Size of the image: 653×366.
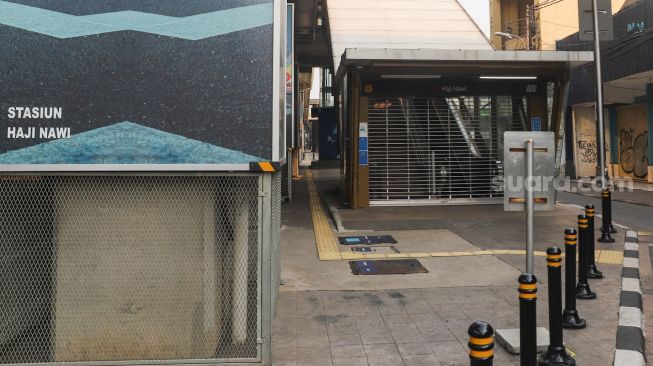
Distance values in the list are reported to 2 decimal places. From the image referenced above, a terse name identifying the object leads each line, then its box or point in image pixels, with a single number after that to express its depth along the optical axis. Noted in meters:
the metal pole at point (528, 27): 31.80
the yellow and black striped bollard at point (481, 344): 2.40
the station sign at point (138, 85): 3.48
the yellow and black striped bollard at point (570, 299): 4.61
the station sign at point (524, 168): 4.03
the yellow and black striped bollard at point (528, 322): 3.28
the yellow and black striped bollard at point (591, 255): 6.36
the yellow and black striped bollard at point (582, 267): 5.53
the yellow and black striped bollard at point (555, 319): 3.79
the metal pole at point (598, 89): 13.46
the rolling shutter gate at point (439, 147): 13.54
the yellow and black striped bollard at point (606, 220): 9.05
